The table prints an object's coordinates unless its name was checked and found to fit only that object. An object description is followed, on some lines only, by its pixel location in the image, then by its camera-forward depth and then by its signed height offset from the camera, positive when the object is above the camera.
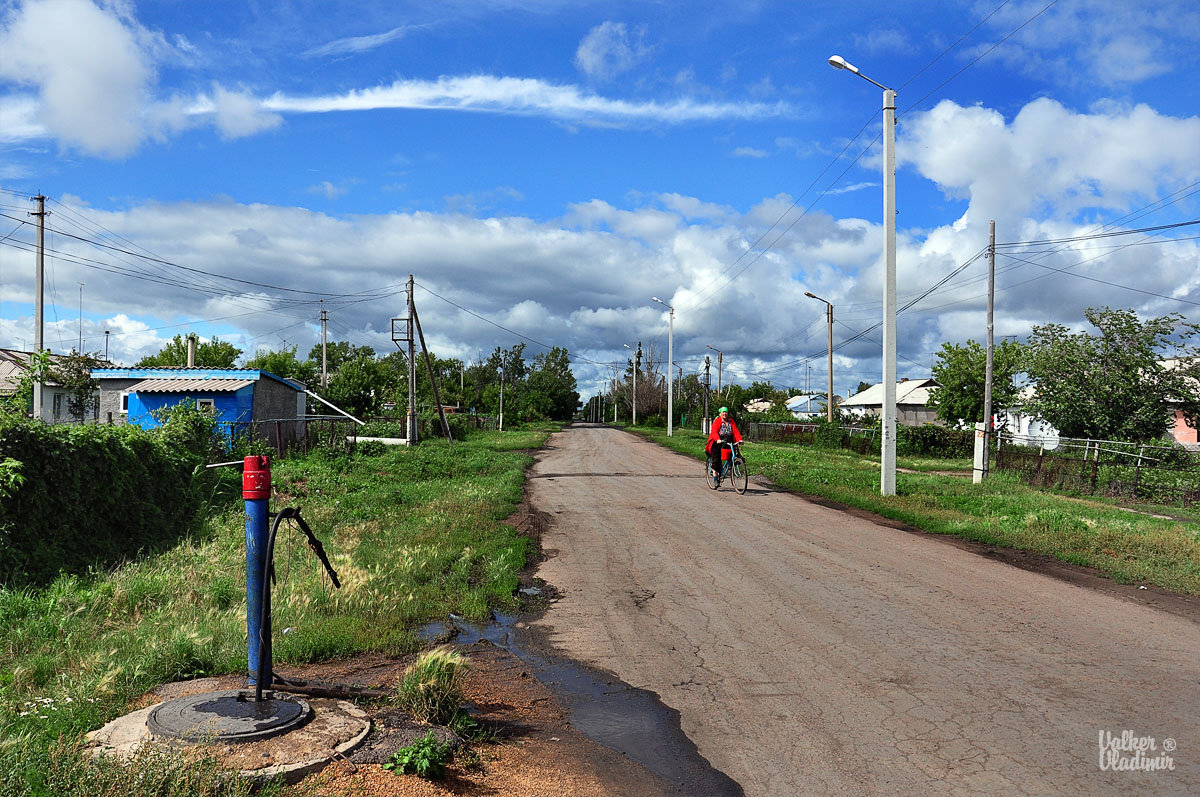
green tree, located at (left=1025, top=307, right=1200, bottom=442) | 25.64 +1.27
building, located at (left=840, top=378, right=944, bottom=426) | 82.44 +1.58
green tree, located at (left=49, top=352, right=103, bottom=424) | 33.22 +0.89
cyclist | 18.73 -0.52
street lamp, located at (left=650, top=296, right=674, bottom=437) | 55.02 +4.65
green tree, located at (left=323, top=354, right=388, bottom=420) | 53.22 +1.38
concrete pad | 3.81 -1.69
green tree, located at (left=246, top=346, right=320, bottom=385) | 56.50 +3.19
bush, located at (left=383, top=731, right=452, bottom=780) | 3.98 -1.75
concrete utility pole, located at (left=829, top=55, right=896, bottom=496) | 17.39 +2.66
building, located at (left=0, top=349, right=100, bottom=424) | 39.59 +0.25
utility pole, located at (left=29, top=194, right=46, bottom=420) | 30.48 +4.77
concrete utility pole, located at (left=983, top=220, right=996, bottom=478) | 26.62 +4.09
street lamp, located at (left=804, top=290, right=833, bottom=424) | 45.11 +5.78
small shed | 30.52 +0.63
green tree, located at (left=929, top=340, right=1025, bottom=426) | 53.84 +2.87
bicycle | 18.33 -1.30
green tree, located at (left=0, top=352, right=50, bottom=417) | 9.95 +0.23
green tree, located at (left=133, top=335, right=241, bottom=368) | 56.22 +3.95
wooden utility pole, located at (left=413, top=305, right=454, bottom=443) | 36.75 +1.70
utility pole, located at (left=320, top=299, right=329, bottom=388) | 56.25 +5.54
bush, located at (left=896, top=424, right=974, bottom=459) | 38.56 -1.14
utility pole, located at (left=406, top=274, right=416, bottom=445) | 36.31 +1.41
